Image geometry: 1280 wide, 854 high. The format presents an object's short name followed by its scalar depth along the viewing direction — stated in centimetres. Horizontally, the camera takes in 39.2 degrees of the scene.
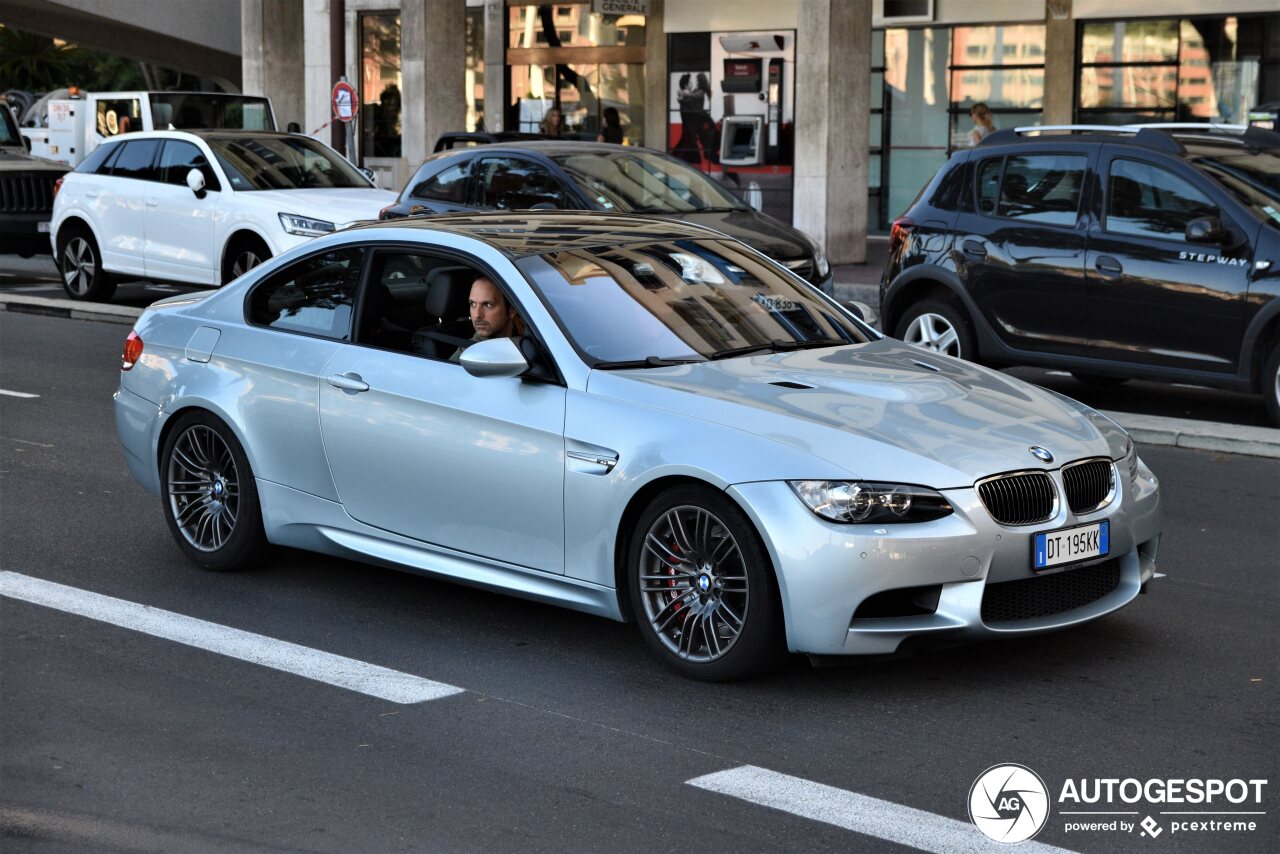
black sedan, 1498
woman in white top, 2252
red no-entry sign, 2456
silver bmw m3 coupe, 563
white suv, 1709
